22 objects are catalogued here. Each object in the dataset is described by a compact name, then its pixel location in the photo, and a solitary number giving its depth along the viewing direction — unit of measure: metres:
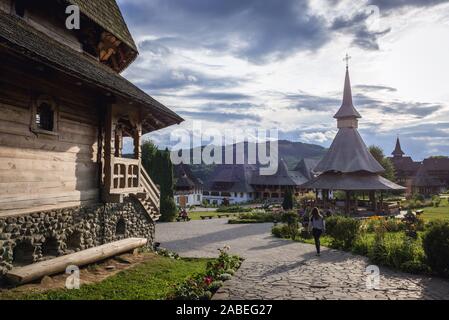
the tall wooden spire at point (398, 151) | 94.94
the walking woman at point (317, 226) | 13.37
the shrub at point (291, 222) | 18.36
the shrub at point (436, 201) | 41.03
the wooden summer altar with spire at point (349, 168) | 29.03
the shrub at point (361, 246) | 13.47
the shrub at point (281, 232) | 18.55
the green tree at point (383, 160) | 55.41
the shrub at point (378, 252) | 11.82
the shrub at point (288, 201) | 33.22
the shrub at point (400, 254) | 11.27
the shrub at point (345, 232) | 14.57
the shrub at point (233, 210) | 42.70
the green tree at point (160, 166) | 30.67
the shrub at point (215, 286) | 8.72
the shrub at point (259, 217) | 28.48
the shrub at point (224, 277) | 9.70
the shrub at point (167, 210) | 29.42
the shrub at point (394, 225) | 19.84
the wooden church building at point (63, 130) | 8.38
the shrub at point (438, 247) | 10.04
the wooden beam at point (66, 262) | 7.82
